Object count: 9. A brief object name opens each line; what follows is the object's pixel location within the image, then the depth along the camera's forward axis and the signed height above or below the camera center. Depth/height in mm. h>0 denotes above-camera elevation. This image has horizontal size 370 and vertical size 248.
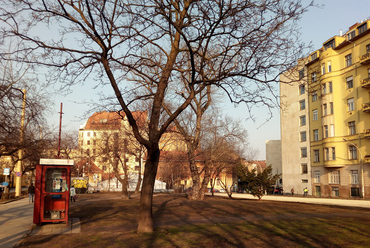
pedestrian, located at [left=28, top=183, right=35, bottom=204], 27312 -1665
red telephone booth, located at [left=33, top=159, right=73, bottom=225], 13359 -769
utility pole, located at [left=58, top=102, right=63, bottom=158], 34056 +6095
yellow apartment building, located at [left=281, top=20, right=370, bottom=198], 43719 +7302
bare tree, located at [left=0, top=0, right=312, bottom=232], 10344 +4119
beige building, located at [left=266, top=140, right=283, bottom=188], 81500 +4378
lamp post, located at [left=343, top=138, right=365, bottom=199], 42438 -218
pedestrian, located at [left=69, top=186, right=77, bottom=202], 26164 -1605
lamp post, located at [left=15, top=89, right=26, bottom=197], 34031 -510
